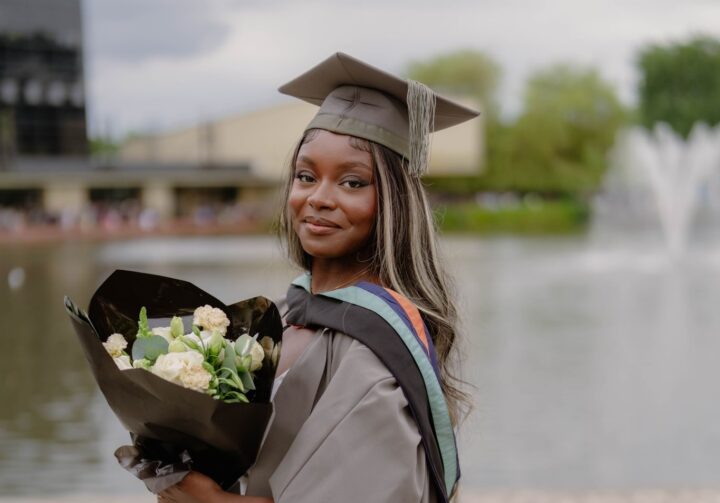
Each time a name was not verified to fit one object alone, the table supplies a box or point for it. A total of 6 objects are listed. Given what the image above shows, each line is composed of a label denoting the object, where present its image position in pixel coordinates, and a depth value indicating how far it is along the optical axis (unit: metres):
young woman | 1.77
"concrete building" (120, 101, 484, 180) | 48.34
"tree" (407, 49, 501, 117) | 53.03
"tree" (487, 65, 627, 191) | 50.84
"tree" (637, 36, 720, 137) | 53.66
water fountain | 28.11
